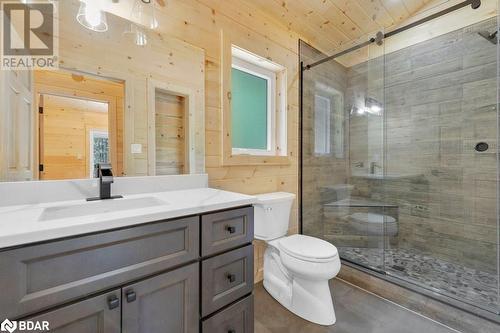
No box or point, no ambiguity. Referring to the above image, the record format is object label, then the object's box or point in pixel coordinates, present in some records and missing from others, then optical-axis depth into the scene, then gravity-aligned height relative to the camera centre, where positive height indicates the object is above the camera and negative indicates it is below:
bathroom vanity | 0.63 -0.34
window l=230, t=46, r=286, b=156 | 1.95 +0.53
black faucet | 1.11 -0.07
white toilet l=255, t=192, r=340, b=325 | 1.49 -0.65
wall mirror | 1.04 +0.34
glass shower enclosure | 2.04 +0.09
